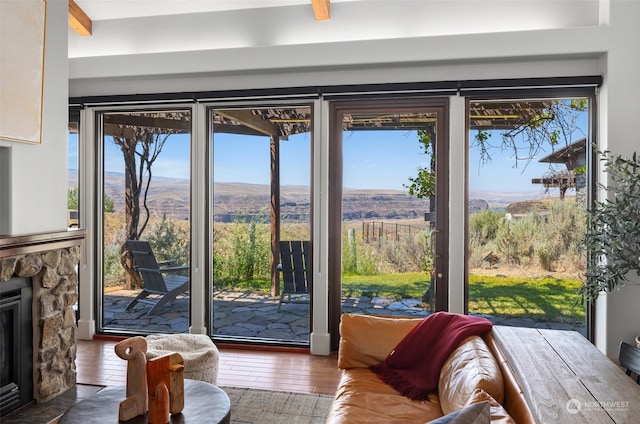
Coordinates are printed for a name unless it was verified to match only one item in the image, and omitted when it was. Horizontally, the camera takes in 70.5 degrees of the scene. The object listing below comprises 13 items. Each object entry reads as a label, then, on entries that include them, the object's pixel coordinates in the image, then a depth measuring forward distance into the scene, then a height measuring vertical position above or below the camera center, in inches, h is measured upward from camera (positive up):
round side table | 78.2 -36.4
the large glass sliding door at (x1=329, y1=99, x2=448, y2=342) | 159.2 +1.3
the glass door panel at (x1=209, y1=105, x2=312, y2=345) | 167.9 -4.6
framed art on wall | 107.5 +34.8
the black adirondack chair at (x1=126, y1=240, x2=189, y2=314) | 176.7 -27.3
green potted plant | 116.3 -5.9
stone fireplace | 115.6 -26.2
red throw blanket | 90.2 -29.9
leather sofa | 67.6 -29.9
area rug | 113.3 -52.3
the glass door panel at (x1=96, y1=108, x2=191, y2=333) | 176.6 -3.0
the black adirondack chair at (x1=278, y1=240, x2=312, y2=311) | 167.5 -22.4
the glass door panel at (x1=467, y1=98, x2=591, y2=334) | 152.0 +0.6
